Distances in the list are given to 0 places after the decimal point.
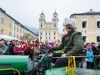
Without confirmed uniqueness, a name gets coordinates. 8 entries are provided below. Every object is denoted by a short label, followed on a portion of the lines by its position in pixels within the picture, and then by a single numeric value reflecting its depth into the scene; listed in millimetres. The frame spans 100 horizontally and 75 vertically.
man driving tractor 1307
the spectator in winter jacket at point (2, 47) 3163
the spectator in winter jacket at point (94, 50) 4014
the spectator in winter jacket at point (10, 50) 3289
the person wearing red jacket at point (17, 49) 3328
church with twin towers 47114
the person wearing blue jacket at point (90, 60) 3638
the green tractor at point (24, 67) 1148
